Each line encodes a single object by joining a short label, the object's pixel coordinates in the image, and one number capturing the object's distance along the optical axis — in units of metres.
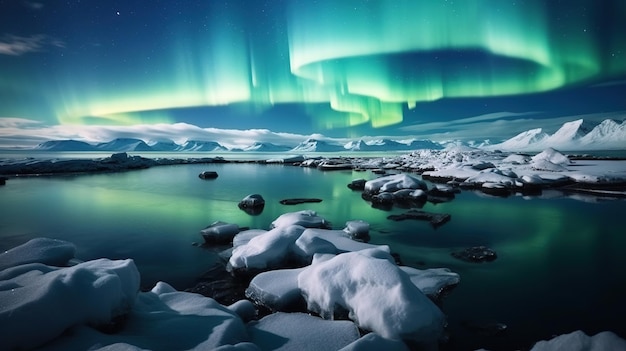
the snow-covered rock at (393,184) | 21.22
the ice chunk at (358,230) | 11.37
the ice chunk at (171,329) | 3.73
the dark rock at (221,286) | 6.73
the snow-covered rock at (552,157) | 33.97
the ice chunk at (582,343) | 3.73
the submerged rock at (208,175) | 40.12
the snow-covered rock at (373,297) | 4.51
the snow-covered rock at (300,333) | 4.45
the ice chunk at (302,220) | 11.67
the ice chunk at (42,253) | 6.44
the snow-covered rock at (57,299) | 3.52
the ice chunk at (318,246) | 7.89
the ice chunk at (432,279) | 6.51
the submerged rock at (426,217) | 13.58
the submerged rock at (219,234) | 11.08
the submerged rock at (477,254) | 8.95
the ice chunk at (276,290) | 5.86
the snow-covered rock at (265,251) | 7.75
